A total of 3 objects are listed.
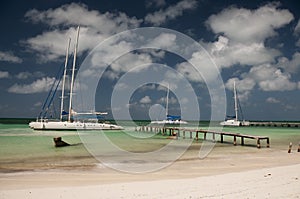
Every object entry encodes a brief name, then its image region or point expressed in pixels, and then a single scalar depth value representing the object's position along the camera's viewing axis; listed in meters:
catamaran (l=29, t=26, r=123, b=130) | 48.72
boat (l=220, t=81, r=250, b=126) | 79.69
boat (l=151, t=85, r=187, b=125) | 89.19
